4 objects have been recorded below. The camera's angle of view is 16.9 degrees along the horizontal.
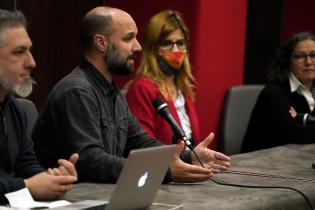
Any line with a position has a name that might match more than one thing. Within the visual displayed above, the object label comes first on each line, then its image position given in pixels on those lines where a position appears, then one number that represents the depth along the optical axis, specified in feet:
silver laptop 10.31
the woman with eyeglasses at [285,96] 20.89
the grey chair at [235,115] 22.75
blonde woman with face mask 18.41
